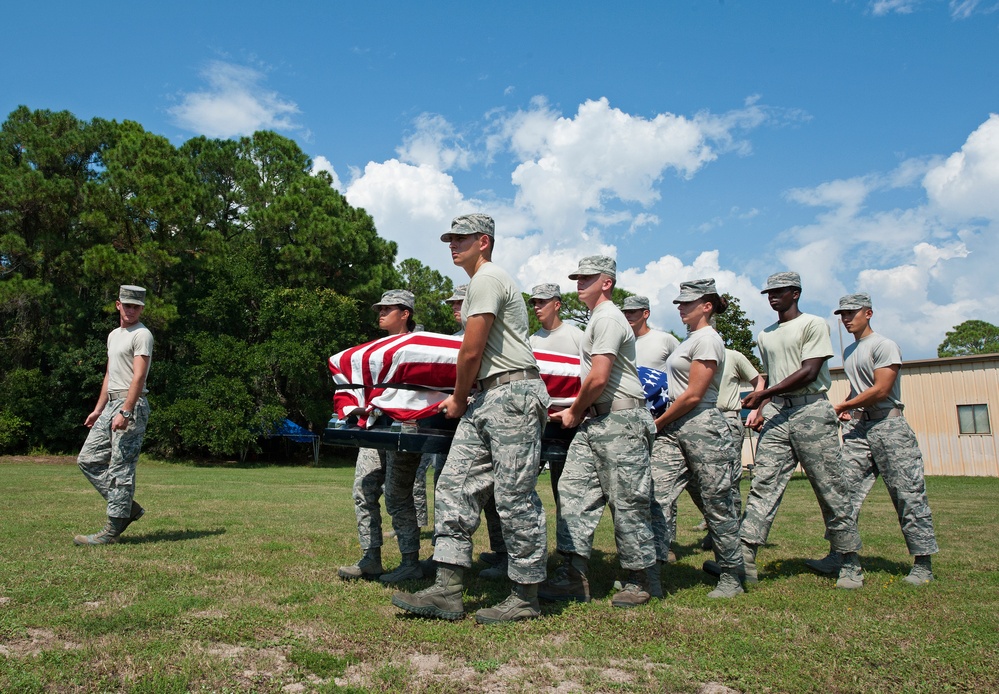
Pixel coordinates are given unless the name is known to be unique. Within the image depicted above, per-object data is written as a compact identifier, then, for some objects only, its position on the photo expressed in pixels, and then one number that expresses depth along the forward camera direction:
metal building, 23.02
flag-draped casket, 4.40
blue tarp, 28.42
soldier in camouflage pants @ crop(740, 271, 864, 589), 4.98
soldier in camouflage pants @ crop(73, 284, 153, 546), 6.09
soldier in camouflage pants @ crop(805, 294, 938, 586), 5.21
